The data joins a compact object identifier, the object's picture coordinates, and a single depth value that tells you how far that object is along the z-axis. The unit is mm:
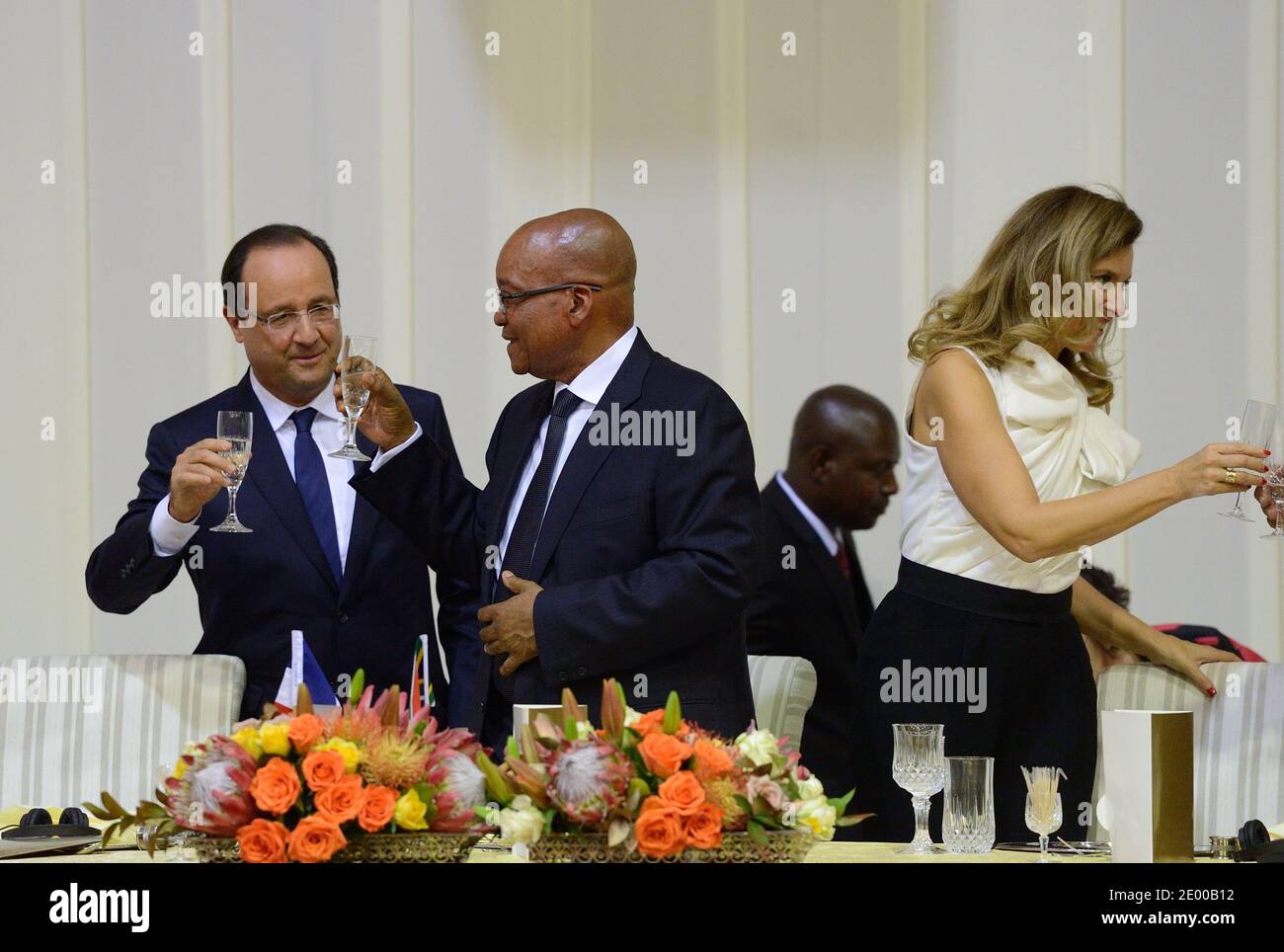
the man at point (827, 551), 4184
